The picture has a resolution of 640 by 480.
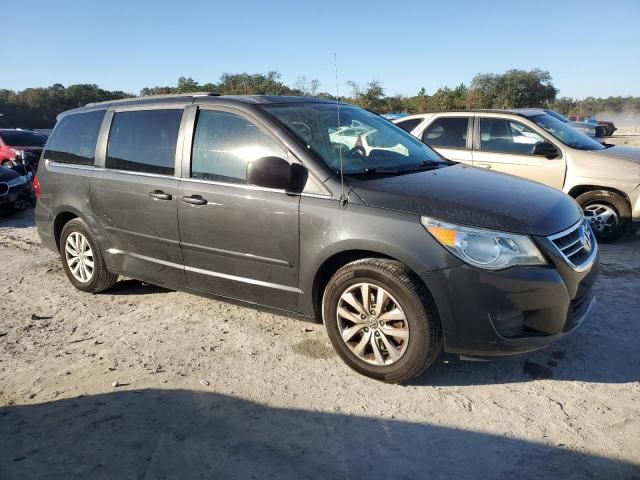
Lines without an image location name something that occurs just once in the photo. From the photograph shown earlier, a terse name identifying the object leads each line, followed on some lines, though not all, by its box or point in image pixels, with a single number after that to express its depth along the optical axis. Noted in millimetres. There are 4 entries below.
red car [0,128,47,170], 13781
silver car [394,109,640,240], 6598
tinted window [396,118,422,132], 7918
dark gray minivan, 3018
